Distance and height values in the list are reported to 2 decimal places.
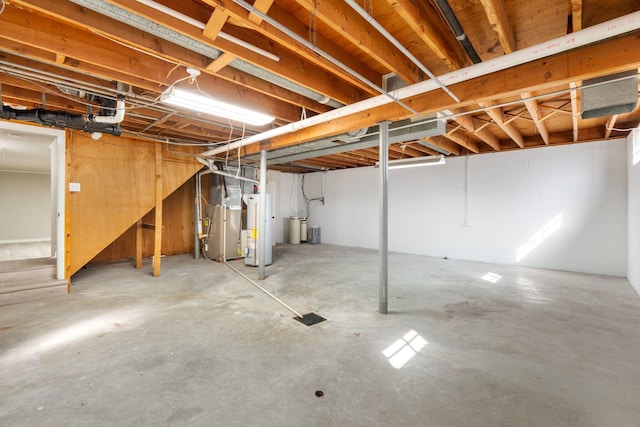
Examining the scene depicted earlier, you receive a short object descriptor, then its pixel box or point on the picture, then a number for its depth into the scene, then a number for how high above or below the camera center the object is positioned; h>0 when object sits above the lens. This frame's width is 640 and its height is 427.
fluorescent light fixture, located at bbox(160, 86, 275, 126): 2.52 +1.09
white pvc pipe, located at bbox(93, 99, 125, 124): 2.86 +1.04
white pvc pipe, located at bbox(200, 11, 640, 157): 1.51 +1.05
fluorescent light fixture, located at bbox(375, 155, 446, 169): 5.47 +1.07
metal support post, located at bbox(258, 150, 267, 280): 4.32 -0.05
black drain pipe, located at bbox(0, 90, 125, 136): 2.84 +1.03
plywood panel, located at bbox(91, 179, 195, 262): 5.71 -0.46
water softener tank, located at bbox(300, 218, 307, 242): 8.48 -0.55
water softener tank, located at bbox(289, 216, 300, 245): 8.34 -0.57
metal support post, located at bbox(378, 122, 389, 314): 2.98 -0.02
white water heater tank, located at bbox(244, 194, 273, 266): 5.19 -0.36
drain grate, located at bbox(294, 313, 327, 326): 2.75 -1.11
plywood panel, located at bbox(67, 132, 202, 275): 3.94 +0.38
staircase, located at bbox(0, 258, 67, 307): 3.29 -0.92
